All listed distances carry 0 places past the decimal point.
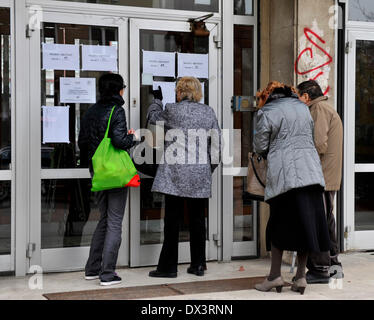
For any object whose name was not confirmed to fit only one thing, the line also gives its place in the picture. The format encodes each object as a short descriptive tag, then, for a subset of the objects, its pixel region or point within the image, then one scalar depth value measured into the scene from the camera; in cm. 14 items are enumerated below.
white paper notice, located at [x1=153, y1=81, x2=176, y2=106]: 659
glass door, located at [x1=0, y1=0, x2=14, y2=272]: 604
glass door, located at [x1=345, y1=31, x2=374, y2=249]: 735
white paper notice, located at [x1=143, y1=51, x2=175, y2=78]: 654
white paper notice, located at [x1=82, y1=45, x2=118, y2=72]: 631
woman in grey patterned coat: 595
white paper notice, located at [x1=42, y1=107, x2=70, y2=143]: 619
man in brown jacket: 583
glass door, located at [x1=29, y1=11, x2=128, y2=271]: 615
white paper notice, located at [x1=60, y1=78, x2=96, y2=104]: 624
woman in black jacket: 569
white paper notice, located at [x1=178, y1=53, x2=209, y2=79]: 670
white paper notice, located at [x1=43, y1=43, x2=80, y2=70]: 617
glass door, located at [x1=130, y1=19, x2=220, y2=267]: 648
